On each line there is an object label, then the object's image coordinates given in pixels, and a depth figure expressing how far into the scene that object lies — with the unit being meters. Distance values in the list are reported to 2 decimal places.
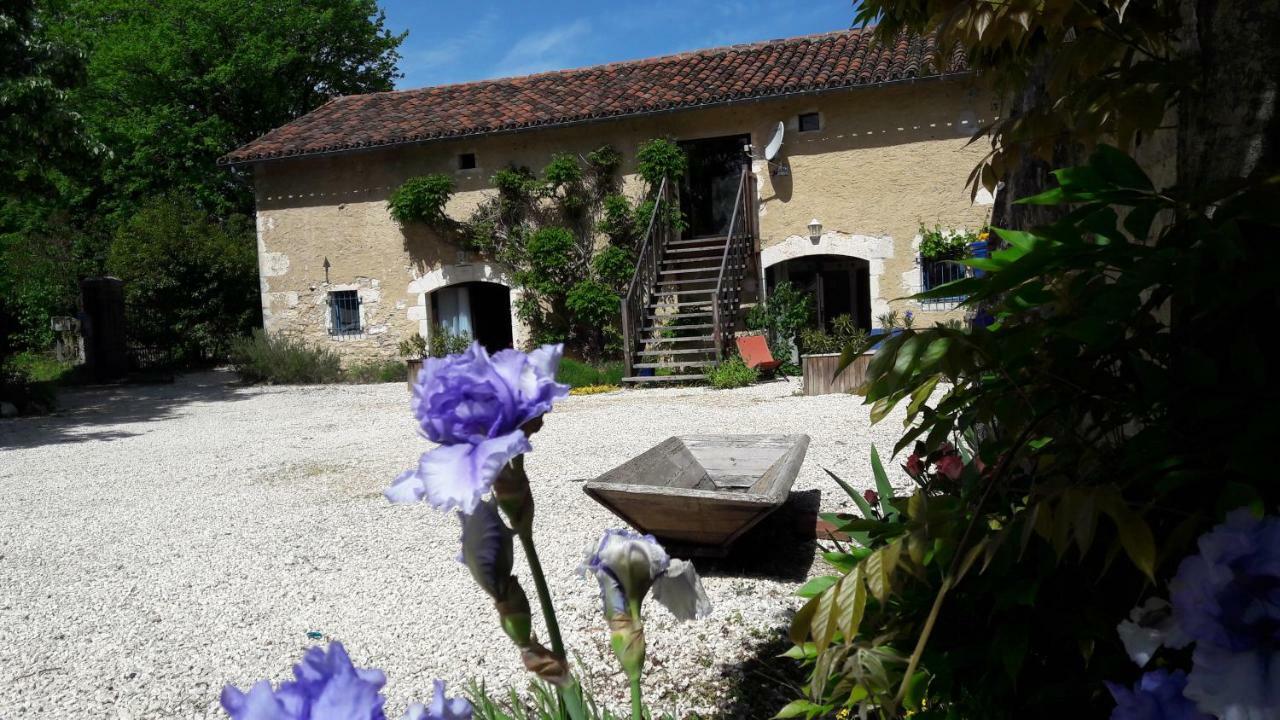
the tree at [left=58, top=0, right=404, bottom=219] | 24.00
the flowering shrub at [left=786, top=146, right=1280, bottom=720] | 0.67
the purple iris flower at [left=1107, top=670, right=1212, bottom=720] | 0.69
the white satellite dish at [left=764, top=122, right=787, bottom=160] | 13.02
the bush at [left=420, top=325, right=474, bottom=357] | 14.33
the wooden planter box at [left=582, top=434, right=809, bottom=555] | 3.35
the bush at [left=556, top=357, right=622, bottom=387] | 12.06
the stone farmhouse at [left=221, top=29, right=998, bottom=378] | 12.75
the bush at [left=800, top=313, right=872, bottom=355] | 12.40
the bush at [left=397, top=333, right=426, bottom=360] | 14.90
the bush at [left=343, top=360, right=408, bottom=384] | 14.86
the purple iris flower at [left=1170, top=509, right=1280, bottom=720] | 0.62
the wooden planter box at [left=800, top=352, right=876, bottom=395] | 9.68
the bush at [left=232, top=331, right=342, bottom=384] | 14.68
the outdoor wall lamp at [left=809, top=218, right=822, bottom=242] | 13.31
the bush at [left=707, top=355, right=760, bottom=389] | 10.99
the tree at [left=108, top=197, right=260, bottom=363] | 18.33
